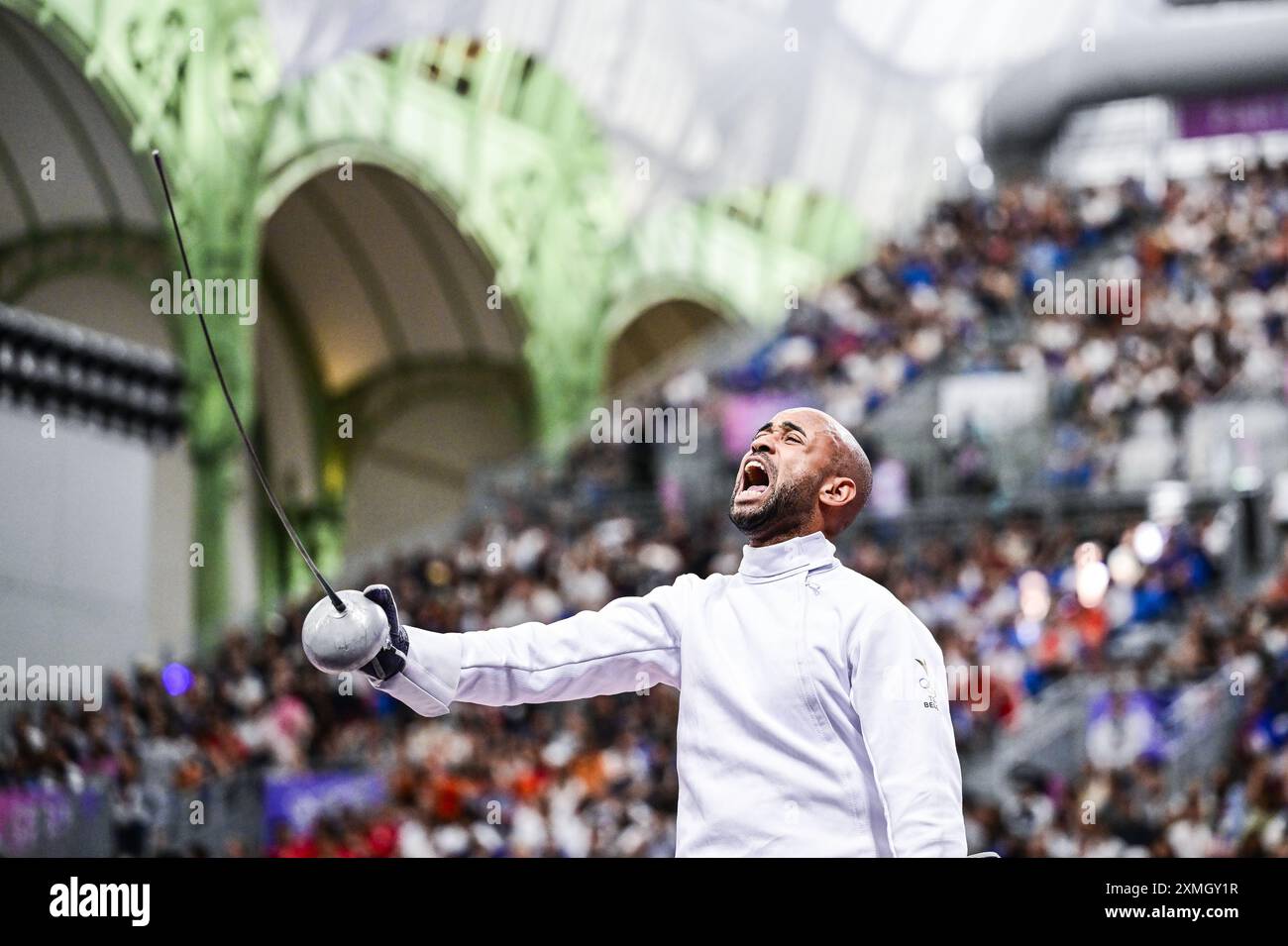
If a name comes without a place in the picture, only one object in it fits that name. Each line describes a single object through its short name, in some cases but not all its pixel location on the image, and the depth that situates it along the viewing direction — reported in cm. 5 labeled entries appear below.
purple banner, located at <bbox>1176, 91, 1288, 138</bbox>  2503
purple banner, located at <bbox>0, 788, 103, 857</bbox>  1047
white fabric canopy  2286
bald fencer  273
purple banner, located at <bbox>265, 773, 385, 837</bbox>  1145
